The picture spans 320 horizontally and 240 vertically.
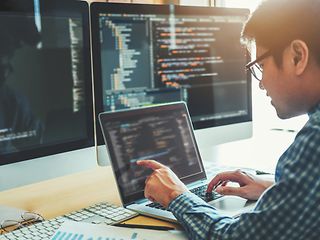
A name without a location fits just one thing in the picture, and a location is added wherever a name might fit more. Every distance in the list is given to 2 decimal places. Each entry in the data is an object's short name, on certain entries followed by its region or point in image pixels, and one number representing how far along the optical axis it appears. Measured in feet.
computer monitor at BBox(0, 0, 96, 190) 3.53
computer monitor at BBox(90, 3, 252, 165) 4.19
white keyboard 3.22
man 2.59
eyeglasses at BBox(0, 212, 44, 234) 3.50
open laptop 3.68
